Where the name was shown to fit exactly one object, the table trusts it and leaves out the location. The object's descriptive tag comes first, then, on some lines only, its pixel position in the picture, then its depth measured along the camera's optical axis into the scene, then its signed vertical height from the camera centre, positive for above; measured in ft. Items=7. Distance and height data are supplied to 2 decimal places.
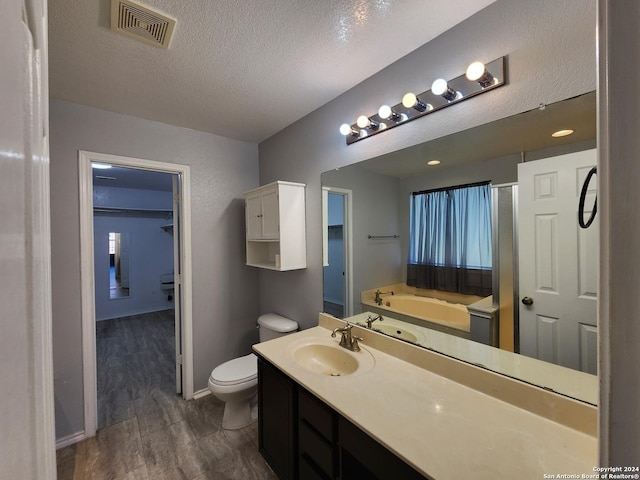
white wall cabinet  7.02 +0.49
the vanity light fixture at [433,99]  3.88 +2.27
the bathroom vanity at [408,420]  2.77 -2.19
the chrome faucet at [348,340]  5.29 -2.00
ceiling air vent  3.89 +3.30
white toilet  6.42 -3.46
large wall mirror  3.28 -0.23
